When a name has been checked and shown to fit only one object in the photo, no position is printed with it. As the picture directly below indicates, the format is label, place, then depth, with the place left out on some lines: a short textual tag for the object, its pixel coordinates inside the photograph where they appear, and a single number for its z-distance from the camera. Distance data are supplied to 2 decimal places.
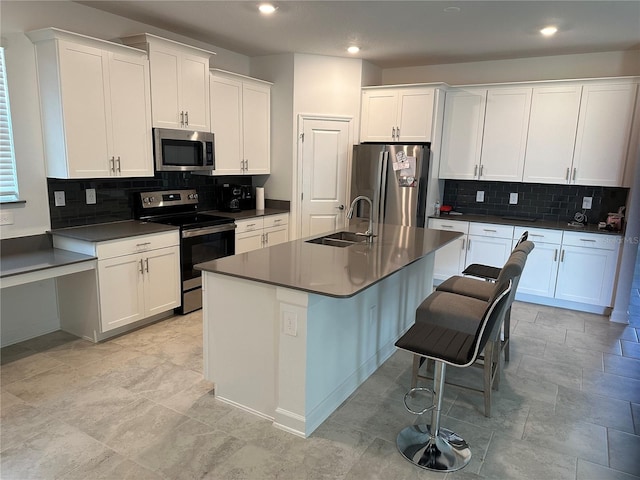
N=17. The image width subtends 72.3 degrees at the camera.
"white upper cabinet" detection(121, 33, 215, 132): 3.88
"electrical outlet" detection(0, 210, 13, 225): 3.27
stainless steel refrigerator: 4.97
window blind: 3.22
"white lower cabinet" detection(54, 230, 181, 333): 3.44
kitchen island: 2.36
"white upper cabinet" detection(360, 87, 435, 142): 5.05
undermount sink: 3.50
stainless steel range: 4.12
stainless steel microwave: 4.02
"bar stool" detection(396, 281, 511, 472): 2.04
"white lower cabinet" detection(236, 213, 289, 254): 4.72
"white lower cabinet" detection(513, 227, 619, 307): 4.42
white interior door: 5.27
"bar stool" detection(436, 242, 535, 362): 3.12
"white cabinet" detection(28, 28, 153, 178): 3.27
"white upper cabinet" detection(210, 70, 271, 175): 4.65
